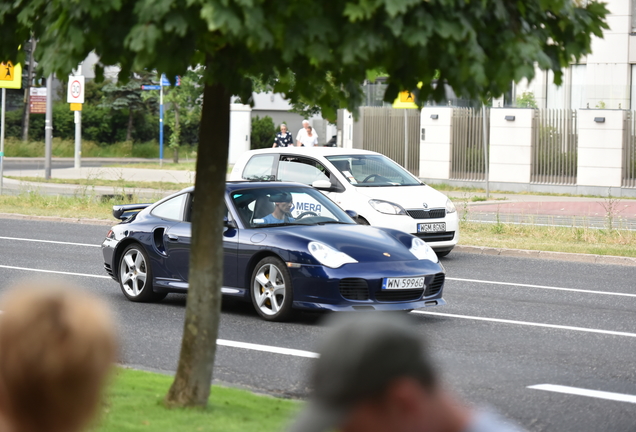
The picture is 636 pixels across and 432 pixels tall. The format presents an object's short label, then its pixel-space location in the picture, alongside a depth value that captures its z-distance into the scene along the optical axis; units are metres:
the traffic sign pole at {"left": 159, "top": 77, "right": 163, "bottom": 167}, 47.86
